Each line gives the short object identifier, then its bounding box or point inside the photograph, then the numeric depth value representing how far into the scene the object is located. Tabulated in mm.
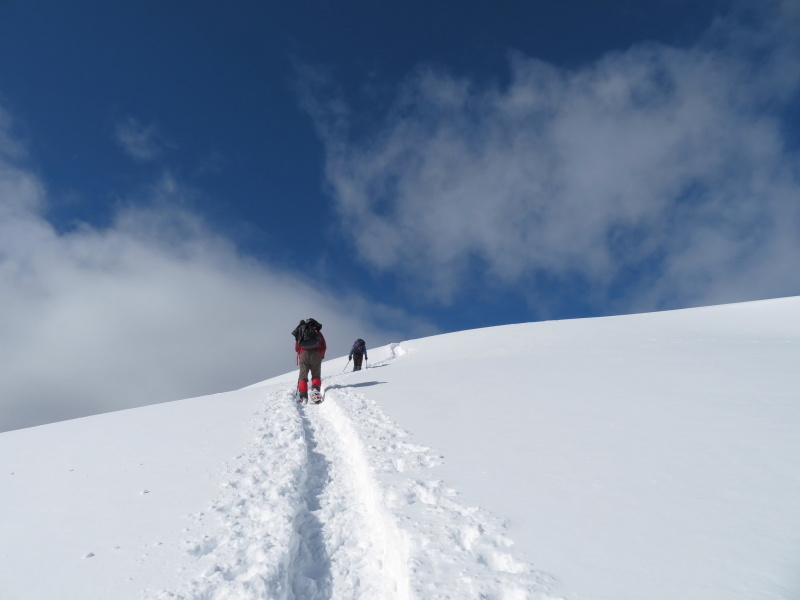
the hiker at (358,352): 19703
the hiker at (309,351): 10492
